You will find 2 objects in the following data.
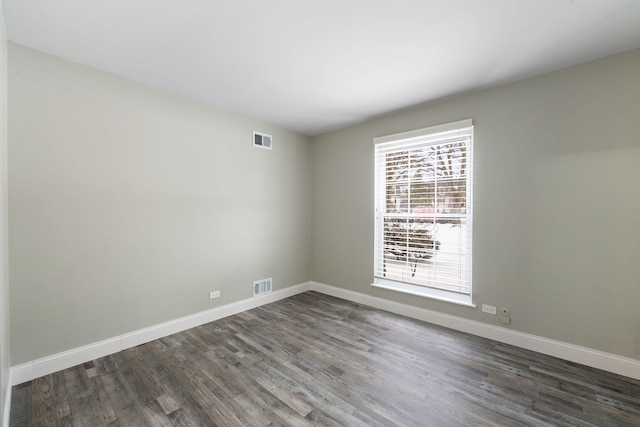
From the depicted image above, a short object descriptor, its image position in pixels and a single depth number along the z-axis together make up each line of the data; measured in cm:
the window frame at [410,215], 287
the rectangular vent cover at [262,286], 364
